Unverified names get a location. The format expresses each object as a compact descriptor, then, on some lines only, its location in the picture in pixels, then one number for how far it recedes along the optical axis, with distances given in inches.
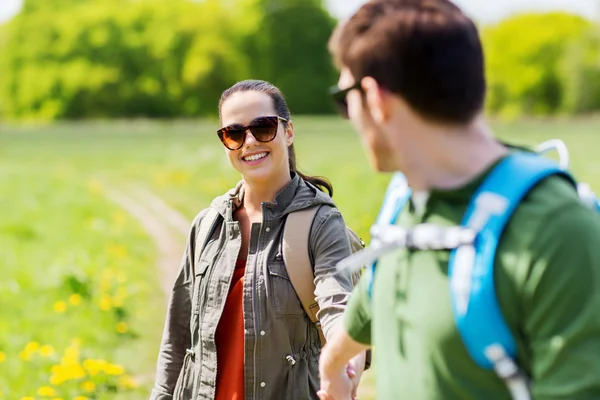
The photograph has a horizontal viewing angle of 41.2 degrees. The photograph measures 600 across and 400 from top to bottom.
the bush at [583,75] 3371.1
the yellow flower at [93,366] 192.4
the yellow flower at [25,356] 205.6
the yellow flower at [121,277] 305.0
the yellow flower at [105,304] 257.9
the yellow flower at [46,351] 210.2
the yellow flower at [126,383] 196.2
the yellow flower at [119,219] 476.7
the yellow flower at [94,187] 686.1
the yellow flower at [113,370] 191.5
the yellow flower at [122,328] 246.6
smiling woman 103.2
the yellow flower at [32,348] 210.2
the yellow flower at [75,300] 268.1
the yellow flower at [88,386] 188.4
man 52.9
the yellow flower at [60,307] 258.8
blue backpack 55.1
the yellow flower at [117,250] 366.6
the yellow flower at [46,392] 183.7
